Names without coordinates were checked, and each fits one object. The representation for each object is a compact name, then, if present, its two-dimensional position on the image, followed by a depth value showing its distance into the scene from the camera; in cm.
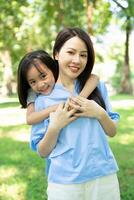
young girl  222
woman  212
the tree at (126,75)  1773
